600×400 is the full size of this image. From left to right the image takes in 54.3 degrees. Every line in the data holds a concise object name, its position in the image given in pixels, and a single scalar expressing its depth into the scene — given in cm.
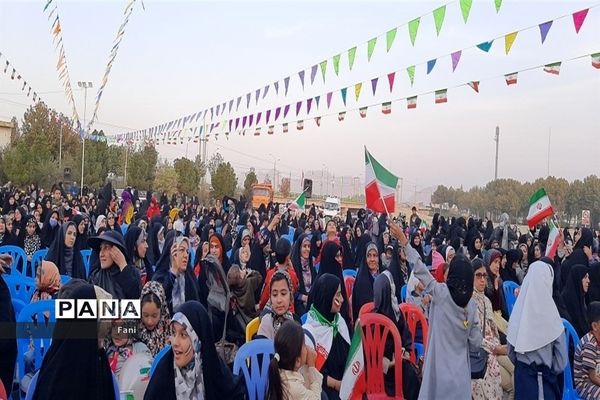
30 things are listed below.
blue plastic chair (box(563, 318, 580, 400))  453
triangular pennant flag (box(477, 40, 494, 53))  926
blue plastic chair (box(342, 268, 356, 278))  744
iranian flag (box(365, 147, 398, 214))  517
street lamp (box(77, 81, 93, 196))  3054
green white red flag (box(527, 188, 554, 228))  836
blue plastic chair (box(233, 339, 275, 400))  350
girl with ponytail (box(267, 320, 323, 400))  300
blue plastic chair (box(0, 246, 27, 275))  735
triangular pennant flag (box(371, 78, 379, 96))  1217
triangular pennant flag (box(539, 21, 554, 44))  845
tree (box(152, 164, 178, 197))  3973
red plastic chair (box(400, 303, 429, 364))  496
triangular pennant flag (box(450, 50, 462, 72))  1018
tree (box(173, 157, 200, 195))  4034
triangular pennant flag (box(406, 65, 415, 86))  1123
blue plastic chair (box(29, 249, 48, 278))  721
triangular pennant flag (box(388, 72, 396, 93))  1168
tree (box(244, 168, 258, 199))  4138
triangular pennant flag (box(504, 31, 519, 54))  895
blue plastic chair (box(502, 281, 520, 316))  681
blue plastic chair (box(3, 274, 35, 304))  556
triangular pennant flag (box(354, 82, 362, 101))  1260
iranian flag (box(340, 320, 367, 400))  380
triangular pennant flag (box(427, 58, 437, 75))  1072
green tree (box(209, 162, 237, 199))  3834
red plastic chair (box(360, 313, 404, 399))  384
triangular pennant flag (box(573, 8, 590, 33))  792
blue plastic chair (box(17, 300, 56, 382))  374
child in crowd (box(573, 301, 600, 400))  411
